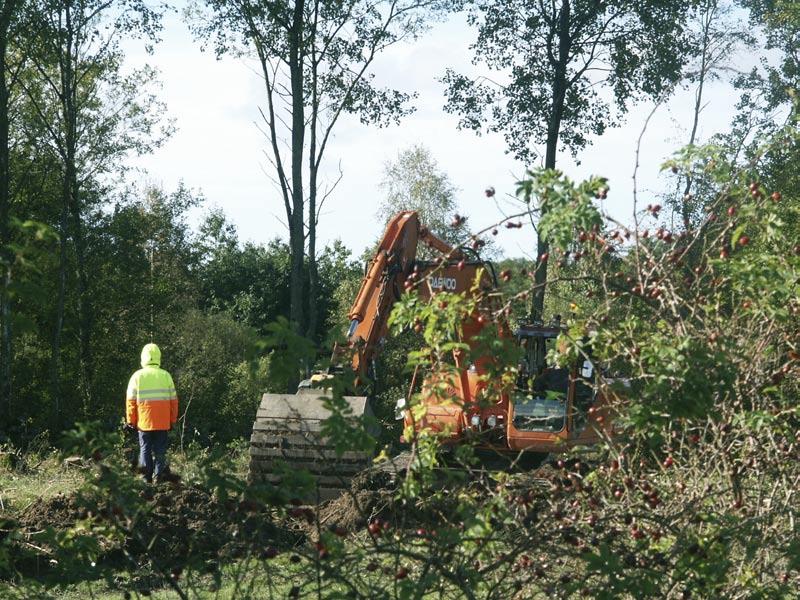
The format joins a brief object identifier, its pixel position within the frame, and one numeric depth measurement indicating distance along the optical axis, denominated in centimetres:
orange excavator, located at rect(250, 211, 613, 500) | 1309
